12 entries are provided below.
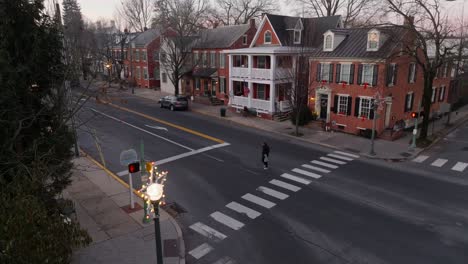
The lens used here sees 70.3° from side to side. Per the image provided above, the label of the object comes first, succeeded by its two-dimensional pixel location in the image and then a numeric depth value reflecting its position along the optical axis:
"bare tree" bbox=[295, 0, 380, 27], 50.45
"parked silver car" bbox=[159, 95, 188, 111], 36.22
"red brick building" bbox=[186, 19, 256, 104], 40.56
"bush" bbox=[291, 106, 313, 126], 28.53
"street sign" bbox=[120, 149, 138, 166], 12.45
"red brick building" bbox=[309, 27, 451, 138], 24.47
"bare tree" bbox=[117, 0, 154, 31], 71.94
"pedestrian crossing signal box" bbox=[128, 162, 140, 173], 12.19
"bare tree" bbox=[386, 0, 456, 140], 21.55
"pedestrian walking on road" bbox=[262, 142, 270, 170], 17.47
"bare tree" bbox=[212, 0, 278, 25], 69.62
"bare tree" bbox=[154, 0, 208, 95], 37.97
